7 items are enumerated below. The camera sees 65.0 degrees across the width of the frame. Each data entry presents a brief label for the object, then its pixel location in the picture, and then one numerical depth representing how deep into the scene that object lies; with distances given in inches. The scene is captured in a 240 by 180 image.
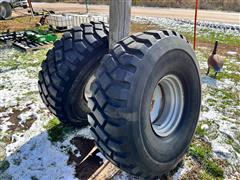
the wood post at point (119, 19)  68.5
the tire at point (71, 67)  83.2
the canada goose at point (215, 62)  151.3
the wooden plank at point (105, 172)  76.7
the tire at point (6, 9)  368.2
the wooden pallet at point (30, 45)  206.4
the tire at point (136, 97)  57.8
